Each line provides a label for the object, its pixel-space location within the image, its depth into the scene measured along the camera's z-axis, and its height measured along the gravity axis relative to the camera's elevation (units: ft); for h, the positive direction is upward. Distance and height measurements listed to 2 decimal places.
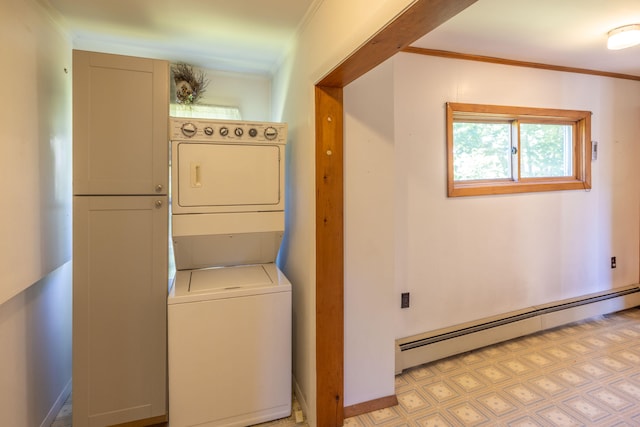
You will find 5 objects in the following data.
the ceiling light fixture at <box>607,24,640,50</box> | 6.77 +3.62
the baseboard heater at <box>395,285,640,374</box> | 7.62 -3.02
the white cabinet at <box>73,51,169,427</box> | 5.43 -0.39
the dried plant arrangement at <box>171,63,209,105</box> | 7.72 +3.05
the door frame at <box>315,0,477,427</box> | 5.47 -0.63
